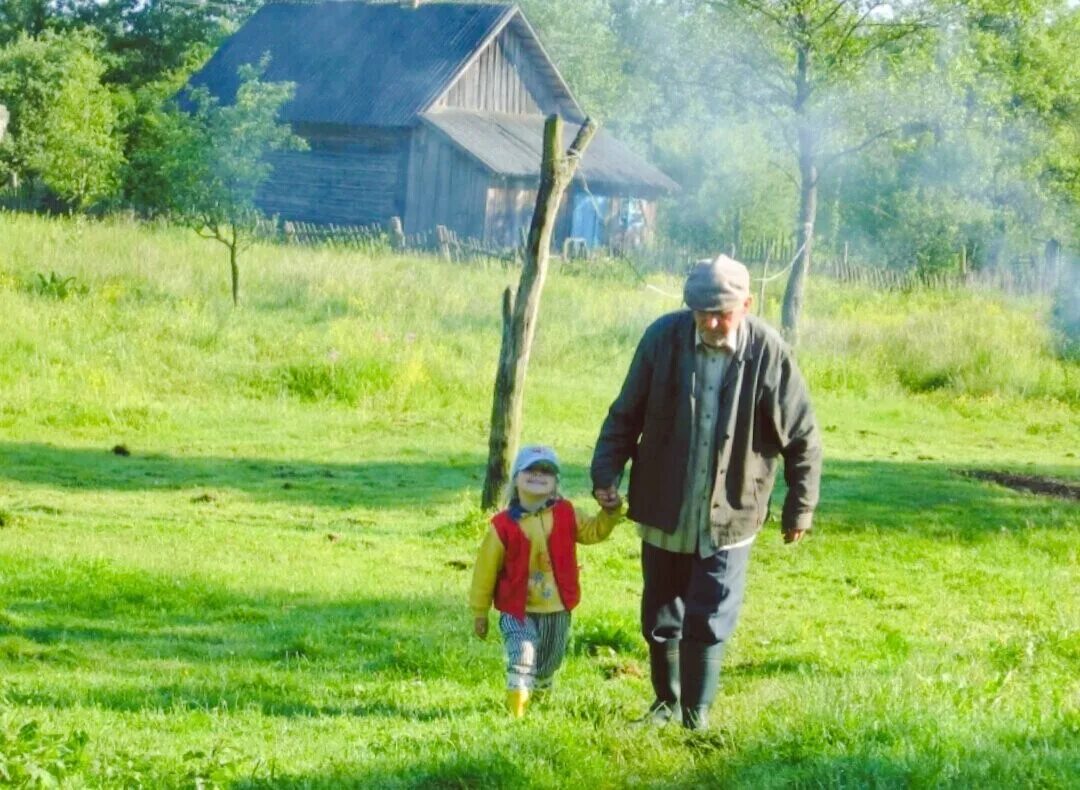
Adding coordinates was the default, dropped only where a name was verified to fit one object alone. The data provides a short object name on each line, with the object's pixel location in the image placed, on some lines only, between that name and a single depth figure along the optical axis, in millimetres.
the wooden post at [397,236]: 40750
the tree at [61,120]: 40688
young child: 7012
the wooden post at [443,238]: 37512
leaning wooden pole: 12539
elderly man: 6707
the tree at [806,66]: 26609
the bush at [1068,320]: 25609
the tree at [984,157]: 28250
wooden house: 44125
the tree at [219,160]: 25047
